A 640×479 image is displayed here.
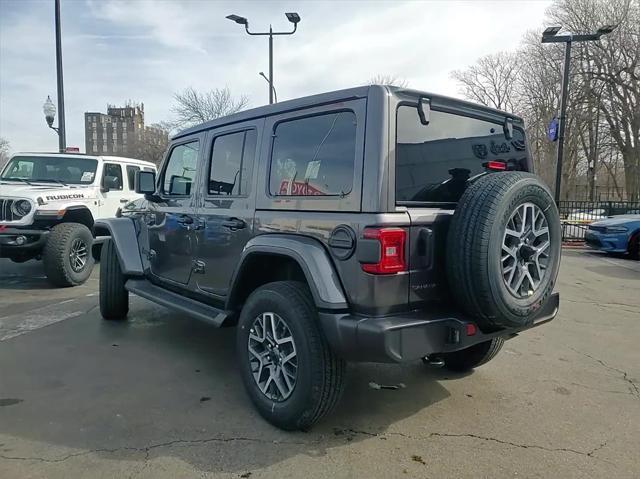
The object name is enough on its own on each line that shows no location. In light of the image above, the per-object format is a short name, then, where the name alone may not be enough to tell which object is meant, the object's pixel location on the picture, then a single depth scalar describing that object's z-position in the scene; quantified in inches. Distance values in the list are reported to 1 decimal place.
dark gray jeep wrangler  103.3
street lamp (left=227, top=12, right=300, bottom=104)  547.6
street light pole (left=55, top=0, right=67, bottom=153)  450.0
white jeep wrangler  276.1
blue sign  543.2
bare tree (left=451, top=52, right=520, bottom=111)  1685.8
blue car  431.5
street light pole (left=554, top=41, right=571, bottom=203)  538.9
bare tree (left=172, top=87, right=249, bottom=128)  1143.6
